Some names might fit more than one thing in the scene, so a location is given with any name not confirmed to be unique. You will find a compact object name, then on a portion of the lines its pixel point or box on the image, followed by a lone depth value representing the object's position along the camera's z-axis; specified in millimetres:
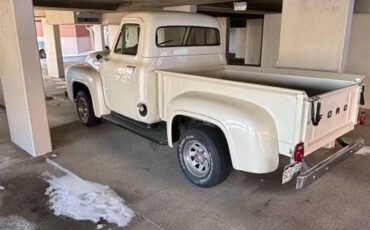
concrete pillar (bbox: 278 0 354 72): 4699
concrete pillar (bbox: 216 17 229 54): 13219
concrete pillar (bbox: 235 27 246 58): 18688
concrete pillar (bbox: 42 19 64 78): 12406
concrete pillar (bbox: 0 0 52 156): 3922
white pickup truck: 2781
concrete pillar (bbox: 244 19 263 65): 15734
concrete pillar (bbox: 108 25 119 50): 11313
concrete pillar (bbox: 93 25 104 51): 15209
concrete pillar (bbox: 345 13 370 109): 6867
